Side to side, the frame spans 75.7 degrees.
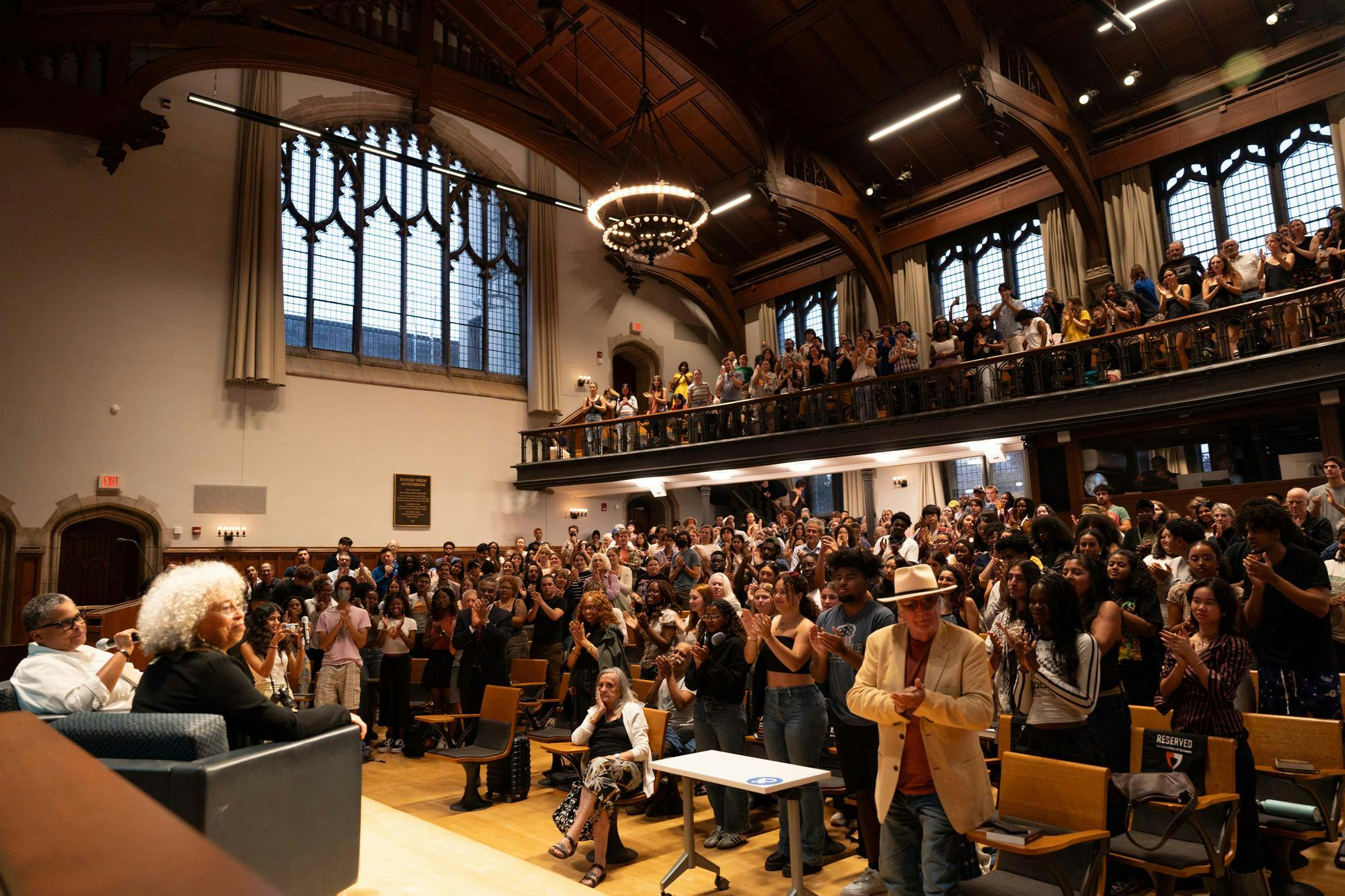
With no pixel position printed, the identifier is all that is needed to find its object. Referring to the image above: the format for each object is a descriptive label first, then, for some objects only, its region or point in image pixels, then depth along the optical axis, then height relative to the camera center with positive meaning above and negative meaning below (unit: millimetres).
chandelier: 11617 +4673
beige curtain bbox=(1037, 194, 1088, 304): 13562 +4669
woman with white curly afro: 2822 -291
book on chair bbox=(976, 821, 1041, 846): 2861 -968
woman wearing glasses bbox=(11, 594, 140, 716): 3600 -377
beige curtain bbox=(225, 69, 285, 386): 14062 +5162
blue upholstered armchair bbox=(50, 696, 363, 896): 2582 -668
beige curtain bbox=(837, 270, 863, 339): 16938 +4851
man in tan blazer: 2992 -659
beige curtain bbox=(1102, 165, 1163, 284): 12828 +4720
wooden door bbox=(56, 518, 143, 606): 12664 +216
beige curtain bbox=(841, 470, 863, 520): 15742 +1073
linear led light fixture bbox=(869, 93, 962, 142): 12992 +6707
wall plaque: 15594 +1204
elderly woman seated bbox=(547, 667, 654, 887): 4578 -1122
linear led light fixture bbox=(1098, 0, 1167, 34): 11297 +6963
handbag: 3072 -920
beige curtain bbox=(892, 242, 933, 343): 15727 +4762
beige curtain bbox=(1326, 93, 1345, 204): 11148 +5246
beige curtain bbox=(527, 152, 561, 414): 17500 +5232
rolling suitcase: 6070 -1471
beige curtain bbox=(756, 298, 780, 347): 18875 +5000
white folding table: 3568 -962
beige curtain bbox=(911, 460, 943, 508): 14906 +1113
